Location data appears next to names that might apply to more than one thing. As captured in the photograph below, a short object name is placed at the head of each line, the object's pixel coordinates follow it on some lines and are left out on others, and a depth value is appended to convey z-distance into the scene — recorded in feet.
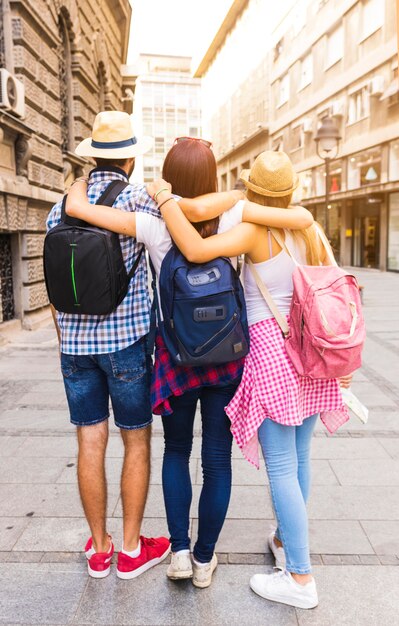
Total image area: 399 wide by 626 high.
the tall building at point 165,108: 244.63
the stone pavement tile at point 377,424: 14.55
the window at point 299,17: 92.62
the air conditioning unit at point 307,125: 91.05
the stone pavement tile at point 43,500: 10.16
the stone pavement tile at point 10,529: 9.09
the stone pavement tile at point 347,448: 12.79
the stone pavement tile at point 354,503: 9.99
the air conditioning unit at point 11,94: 25.27
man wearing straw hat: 7.48
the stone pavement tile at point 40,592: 7.29
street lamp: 41.98
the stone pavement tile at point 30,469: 11.55
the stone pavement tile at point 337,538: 8.86
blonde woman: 7.02
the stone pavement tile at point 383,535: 8.86
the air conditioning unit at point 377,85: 66.54
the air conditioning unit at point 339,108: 78.33
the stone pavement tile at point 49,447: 12.89
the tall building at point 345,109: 67.77
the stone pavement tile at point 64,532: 9.00
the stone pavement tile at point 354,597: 7.19
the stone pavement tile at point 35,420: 14.78
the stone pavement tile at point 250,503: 10.08
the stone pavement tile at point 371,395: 16.97
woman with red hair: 6.86
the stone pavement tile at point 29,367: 20.36
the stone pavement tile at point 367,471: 11.41
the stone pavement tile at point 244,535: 8.94
